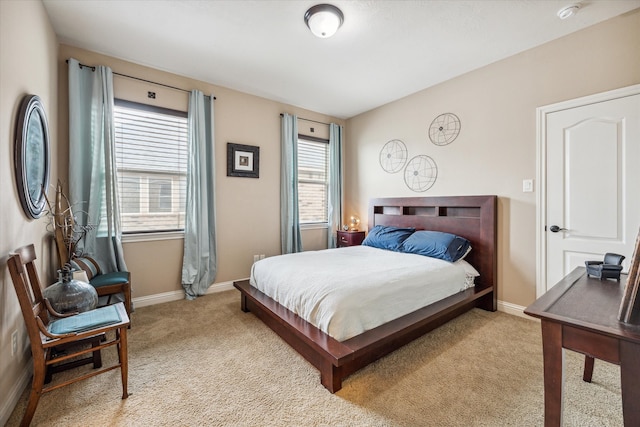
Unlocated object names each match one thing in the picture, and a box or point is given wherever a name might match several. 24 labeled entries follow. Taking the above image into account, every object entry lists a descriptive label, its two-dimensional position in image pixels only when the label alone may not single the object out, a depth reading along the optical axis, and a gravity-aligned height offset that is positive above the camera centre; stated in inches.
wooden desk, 35.4 -18.3
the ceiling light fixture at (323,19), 83.9 +60.8
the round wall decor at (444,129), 131.9 +39.9
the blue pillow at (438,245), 113.2 -16.1
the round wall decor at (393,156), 156.6 +31.8
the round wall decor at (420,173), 141.9 +19.2
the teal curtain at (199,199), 130.3 +5.8
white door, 87.7 +8.4
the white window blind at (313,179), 177.0 +20.4
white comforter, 73.2 -24.2
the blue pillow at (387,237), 135.3 -14.5
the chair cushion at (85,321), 60.5 -25.6
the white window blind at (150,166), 118.2 +21.1
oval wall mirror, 66.4 +15.5
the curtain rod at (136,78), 108.5 +58.6
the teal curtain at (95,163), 104.0 +19.5
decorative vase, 68.8 -21.2
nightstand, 171.9 -18.1
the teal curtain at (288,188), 161.9 +13.2
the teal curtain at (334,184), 185.8 +17.5
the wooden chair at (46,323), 54.9 -25.7
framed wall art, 144.7 +27.6
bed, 67.8 -33.1
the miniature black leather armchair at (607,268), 58.7 -13.6
